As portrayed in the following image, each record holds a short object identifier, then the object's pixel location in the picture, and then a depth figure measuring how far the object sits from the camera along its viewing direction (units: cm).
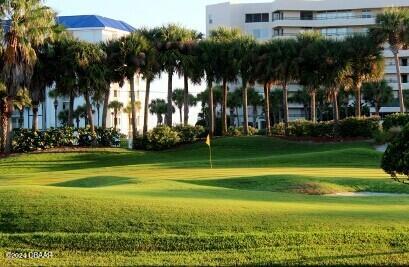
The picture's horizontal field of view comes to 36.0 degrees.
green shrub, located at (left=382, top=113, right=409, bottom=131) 4329
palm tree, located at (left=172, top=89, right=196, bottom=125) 9868
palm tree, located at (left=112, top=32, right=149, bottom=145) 4781
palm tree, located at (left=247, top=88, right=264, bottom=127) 8438
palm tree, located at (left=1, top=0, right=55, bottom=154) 4041
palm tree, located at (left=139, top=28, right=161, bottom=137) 4866
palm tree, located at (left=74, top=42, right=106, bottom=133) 4553
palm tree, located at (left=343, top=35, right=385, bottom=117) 4875
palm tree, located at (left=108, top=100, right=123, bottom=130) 10219
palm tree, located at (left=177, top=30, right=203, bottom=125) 5012
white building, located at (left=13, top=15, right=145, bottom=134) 11182
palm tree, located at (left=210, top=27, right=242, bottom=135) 5062
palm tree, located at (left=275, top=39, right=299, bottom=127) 4988
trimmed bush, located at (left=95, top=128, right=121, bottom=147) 4922
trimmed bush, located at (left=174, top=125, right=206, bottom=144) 5034
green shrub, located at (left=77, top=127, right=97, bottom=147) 4791
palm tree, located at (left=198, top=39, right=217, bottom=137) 5069
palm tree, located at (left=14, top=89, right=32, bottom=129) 4312
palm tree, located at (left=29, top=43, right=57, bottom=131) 4581
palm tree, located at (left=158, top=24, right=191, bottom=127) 5024
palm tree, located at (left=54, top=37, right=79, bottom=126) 4550
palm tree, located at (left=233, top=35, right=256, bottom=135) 5050
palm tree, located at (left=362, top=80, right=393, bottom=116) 7931
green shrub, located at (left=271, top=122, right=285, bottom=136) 5434
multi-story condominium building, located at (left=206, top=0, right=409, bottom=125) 9594
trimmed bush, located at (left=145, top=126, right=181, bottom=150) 4866
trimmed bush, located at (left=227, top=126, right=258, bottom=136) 5499
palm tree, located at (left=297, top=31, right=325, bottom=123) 4916
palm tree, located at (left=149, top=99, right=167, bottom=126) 10680
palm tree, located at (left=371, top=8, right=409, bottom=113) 4995
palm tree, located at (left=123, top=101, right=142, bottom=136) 11122
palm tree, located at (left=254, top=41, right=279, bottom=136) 5016
